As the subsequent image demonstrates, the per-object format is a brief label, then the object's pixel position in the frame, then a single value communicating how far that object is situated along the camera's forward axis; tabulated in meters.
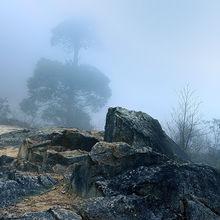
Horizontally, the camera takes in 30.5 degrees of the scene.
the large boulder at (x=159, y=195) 7.33
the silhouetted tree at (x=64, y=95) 43.44
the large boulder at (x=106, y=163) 8.82
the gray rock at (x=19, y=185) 8.76
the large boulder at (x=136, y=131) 11.94
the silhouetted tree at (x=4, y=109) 48.94
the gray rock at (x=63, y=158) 12.18
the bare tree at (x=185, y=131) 24.36
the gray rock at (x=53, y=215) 6.97
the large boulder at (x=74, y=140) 13.98
